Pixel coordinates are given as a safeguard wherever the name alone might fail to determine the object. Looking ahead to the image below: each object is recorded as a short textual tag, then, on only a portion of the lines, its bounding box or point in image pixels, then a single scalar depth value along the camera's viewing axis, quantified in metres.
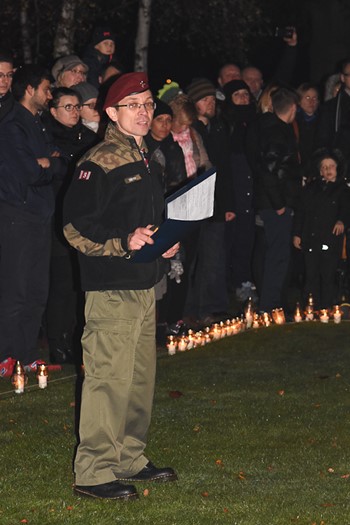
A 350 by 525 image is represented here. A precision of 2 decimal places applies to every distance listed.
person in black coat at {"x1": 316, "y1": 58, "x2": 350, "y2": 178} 15.83
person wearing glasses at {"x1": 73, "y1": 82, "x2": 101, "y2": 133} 12.66
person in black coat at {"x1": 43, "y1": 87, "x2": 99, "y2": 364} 12.26
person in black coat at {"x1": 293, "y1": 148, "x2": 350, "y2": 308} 15.12
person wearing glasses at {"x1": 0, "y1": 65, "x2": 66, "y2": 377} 11.64
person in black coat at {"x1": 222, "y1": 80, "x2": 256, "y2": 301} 16.09
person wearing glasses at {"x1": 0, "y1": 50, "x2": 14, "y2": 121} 11.75
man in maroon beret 7.71
